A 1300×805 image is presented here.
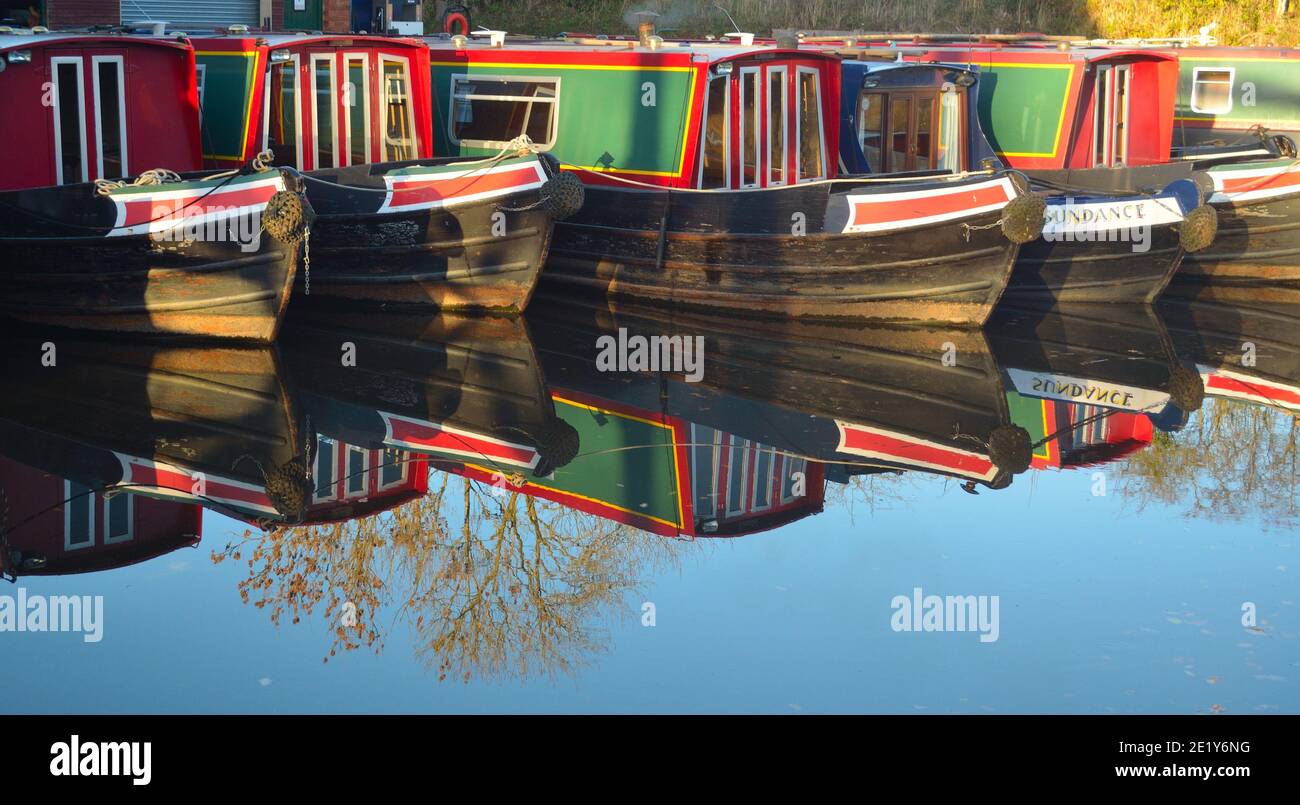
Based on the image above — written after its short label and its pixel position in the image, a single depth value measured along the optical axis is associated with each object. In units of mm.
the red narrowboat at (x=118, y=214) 10547
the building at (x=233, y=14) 17234
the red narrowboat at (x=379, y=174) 11336
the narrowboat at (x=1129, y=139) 12891
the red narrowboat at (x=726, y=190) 11445
